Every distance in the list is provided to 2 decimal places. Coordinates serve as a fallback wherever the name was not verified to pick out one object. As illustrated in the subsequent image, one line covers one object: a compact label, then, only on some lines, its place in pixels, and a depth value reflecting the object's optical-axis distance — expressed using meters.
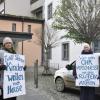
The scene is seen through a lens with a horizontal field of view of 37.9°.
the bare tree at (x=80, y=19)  7.53
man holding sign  3.94
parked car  5.75
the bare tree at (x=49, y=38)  11.65
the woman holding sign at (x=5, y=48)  3.07
